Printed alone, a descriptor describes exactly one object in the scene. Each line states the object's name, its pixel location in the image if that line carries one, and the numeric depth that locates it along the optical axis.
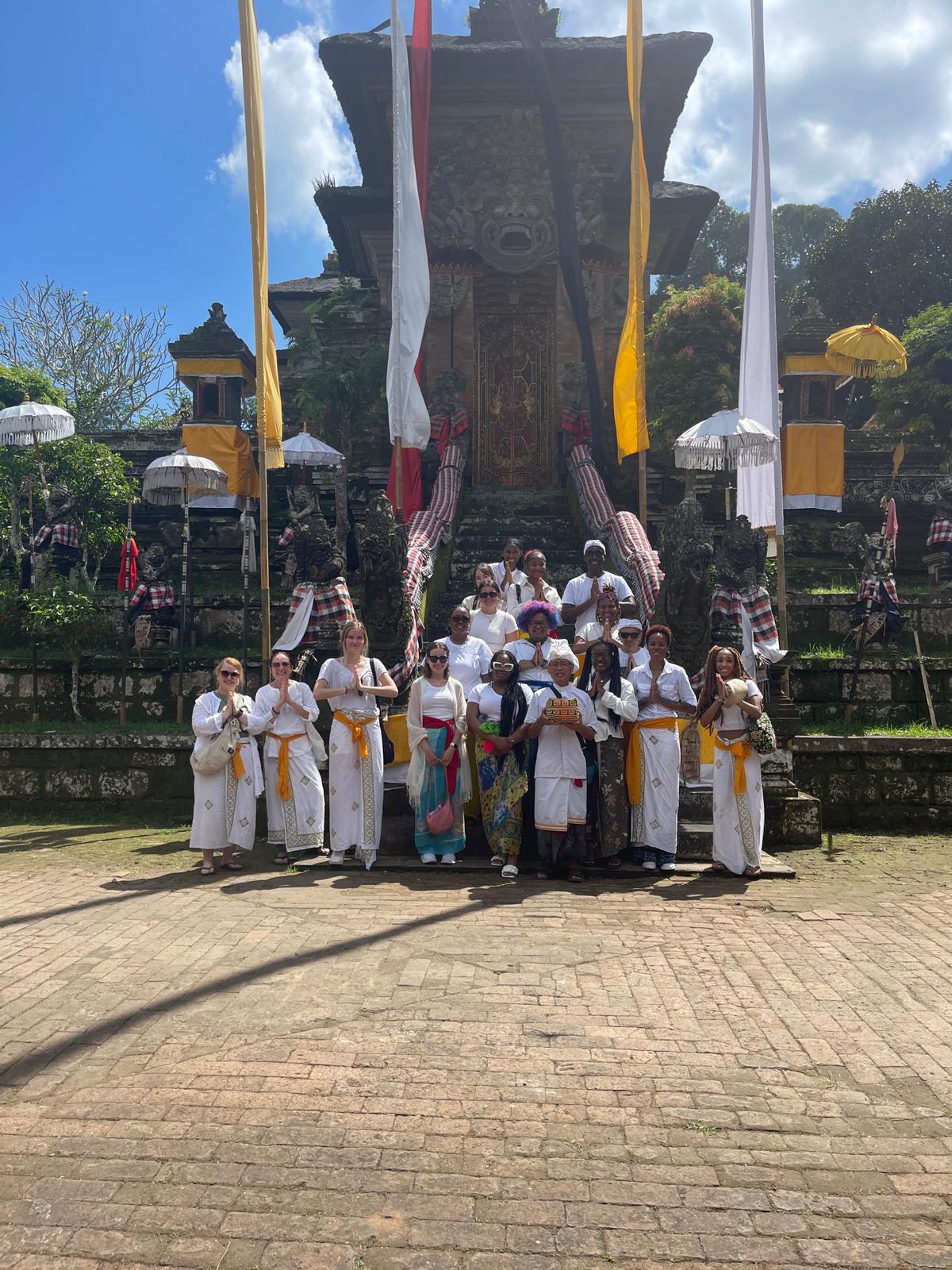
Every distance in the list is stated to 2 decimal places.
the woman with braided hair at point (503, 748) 7.14
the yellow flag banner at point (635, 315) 11.25
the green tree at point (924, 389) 22.61
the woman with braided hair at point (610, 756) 7.19
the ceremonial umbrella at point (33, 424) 11.34
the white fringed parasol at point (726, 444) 9.96
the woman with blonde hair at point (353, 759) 7.43
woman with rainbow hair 7.47
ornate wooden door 18.42
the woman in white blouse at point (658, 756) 7.24
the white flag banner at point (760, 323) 10.36
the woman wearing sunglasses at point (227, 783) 7.29
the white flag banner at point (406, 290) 10.91
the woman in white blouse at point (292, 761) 7.57
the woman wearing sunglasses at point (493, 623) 8.53
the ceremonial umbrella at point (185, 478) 10.90
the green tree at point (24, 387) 23.00
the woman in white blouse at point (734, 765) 7.09
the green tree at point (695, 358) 19.83
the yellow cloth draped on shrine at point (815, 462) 17.52
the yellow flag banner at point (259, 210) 10.00
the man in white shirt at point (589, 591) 9.11
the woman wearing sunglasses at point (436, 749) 7.29
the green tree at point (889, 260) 34.28
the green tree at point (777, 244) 46.88
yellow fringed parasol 16.30
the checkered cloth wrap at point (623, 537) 10.41
